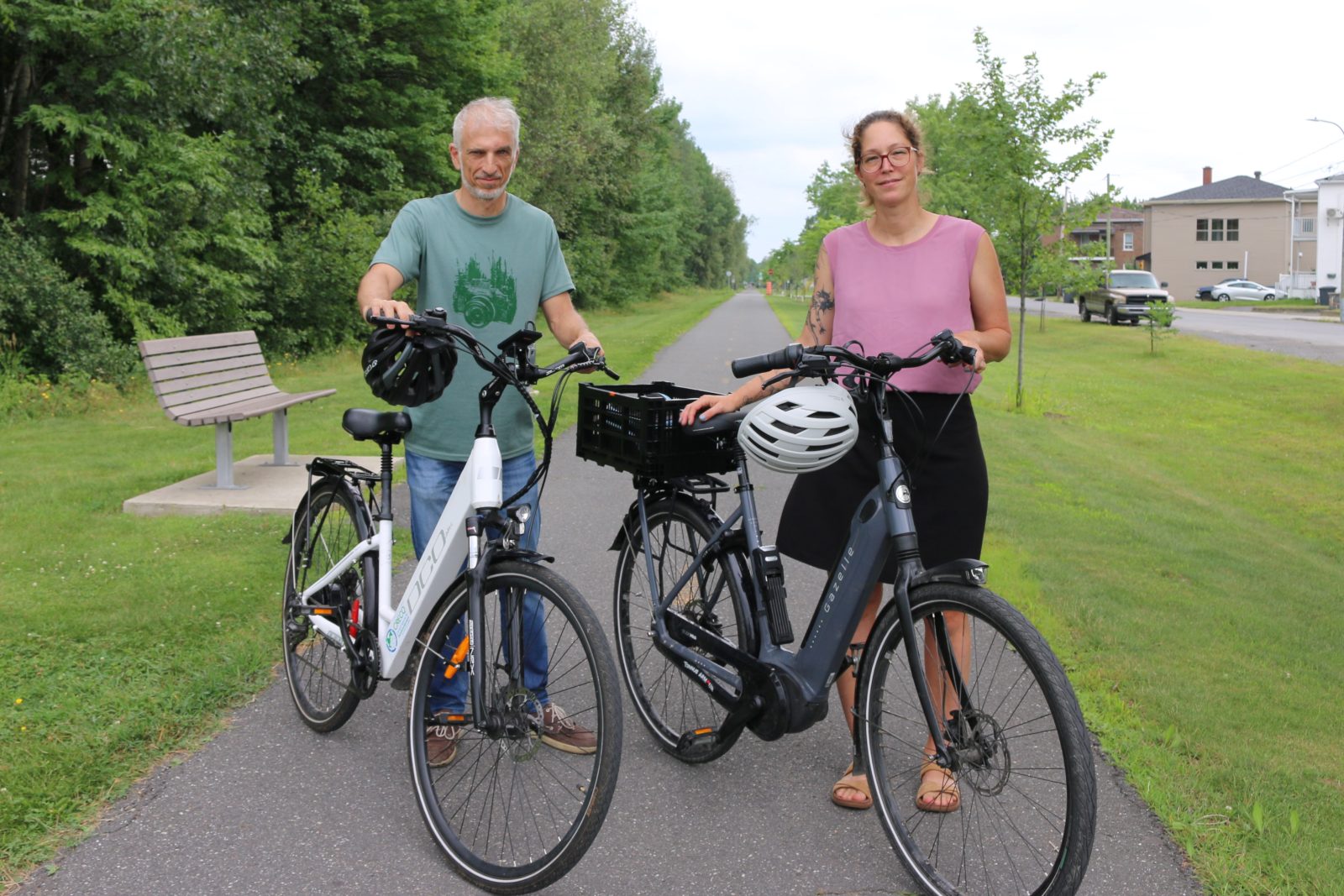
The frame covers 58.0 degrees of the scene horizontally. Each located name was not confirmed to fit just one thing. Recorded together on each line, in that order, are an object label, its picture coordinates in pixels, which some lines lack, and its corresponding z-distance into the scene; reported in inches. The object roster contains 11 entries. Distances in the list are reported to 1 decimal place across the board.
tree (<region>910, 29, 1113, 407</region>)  657.0
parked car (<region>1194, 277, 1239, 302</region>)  2834.6
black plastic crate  145.4
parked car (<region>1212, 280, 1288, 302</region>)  2704.2
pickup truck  1558.8
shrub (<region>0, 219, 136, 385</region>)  513.3
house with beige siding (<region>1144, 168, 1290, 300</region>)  3339.1
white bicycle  121.8
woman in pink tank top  139.9
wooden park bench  314.8
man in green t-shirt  145.9
